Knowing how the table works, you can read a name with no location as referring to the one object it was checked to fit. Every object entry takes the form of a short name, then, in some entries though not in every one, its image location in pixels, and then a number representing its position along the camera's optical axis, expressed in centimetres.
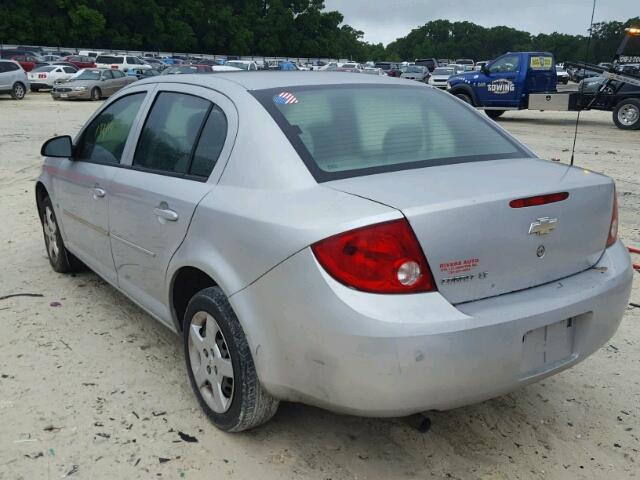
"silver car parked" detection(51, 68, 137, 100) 2577
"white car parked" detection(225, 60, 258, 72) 3934
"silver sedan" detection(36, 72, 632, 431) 224
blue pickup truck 1686
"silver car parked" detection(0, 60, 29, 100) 2477
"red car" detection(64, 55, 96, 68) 3872
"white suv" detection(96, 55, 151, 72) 3878
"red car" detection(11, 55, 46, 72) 3647
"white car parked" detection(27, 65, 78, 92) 3055
